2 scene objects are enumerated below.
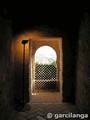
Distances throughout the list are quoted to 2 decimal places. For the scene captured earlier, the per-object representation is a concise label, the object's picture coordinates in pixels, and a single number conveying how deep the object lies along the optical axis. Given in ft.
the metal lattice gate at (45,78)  23.07
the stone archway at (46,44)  23.26
